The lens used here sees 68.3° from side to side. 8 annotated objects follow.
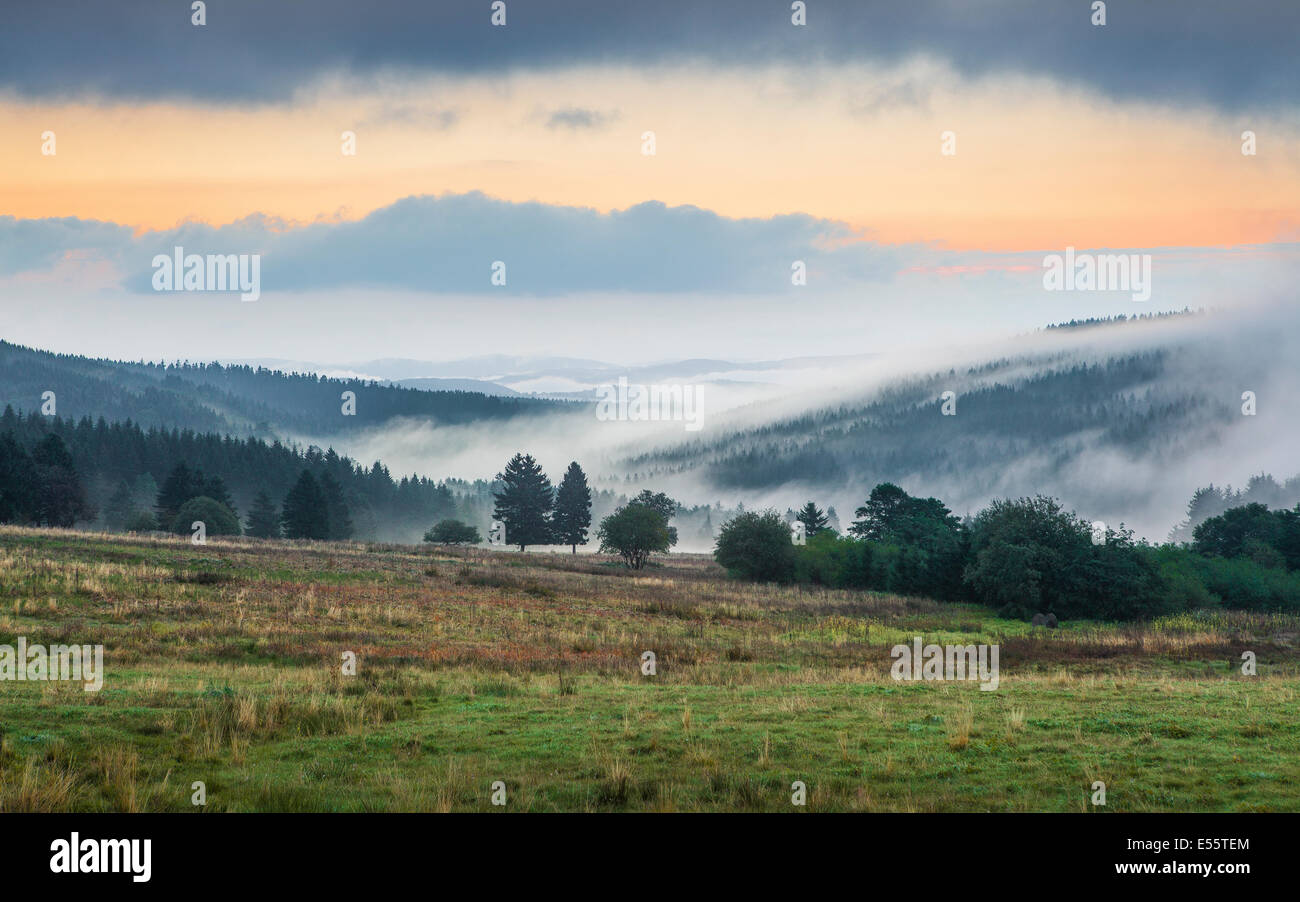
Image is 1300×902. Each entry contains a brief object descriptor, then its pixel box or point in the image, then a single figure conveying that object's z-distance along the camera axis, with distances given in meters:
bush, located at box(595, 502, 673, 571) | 127.81
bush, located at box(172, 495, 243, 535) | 118.69
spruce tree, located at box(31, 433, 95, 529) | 112.94
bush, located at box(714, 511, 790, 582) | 105.75
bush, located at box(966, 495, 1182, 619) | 79.50
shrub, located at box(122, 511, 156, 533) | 129.38
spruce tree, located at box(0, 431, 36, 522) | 105.69
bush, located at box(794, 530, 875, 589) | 104.09
